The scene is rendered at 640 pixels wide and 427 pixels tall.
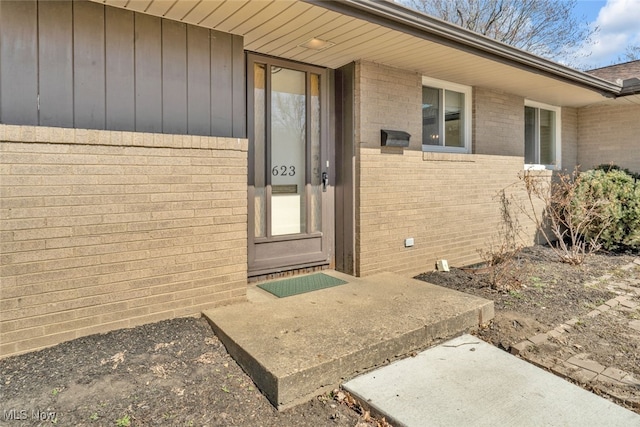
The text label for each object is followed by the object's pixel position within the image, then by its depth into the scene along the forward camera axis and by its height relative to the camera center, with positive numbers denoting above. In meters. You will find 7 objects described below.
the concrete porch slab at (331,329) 2.45 -0.94
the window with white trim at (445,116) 5.66 +1.31
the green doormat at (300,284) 4.03 -0.85
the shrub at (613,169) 7.54 +0.67
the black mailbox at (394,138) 4.75 +0.80
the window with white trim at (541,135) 7.62 +1.35
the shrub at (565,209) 6.15 -0.09
